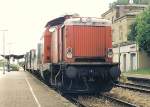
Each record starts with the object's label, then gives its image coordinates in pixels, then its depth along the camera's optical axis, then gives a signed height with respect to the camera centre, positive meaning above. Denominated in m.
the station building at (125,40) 32.09 +2.87
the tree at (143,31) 29.81 +3.29
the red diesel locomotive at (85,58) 11.02 +0.11
